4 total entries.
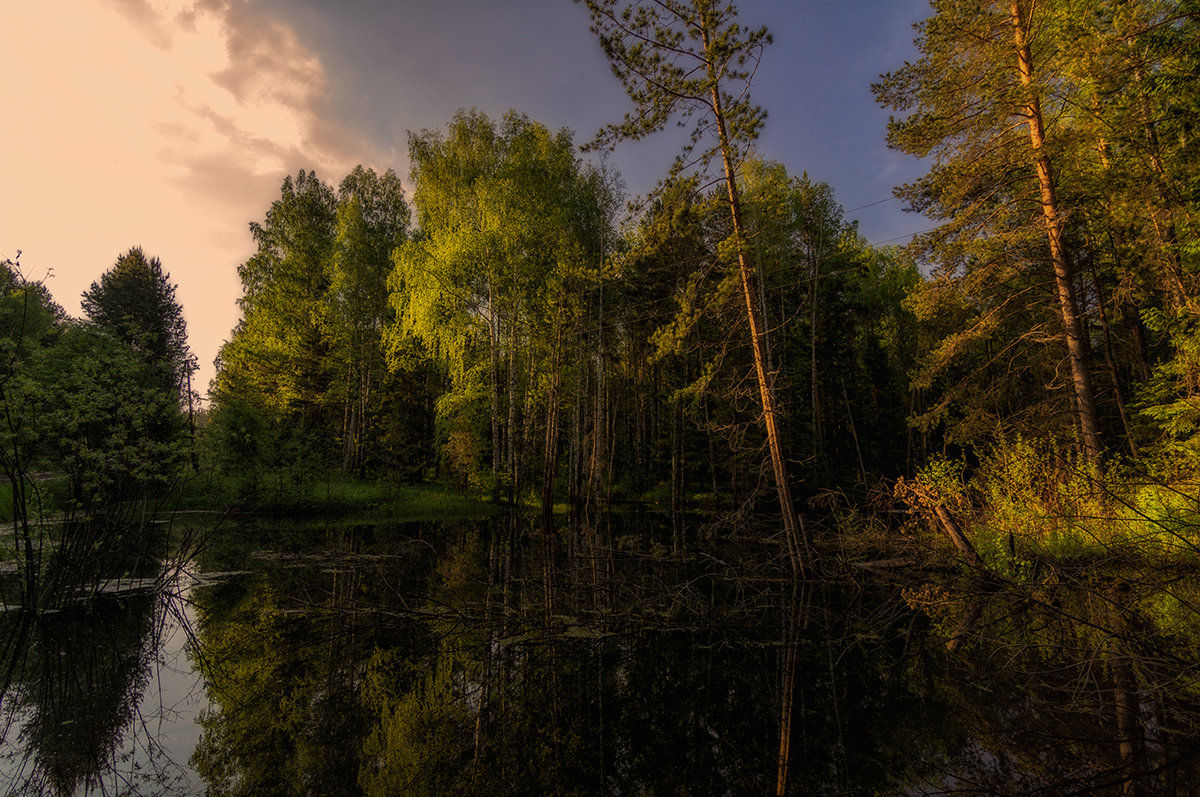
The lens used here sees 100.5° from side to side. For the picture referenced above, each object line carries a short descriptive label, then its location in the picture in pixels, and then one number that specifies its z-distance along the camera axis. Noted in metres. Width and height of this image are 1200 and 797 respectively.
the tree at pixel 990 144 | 9.09
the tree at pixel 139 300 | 29.84
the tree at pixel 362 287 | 23.41
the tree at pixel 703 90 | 7.83
